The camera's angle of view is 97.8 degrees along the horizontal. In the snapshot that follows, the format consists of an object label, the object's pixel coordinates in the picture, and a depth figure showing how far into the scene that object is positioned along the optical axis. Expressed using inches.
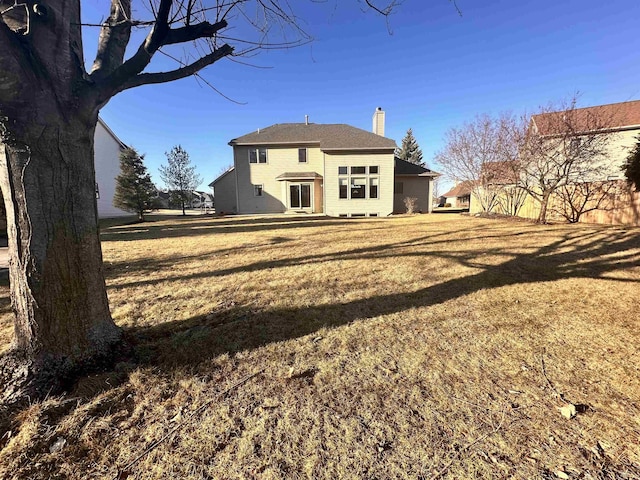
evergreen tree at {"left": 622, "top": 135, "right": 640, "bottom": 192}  374.3
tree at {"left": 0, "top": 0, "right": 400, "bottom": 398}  75.1
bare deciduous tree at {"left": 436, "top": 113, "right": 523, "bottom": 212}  580.1
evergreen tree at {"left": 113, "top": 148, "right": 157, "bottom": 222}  725.3
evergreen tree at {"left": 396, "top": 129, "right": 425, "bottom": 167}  1628.9
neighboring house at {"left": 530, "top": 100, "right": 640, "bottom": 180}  463.5
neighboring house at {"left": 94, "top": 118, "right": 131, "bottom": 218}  858.8
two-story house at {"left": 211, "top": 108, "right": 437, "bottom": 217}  695.1
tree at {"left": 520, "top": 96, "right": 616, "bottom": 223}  459.5
